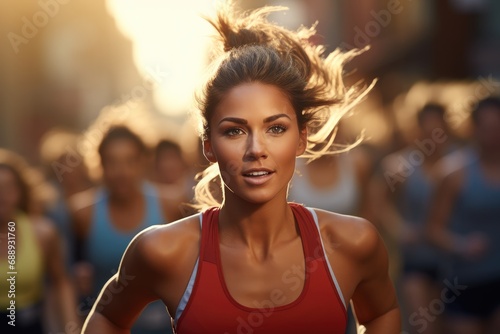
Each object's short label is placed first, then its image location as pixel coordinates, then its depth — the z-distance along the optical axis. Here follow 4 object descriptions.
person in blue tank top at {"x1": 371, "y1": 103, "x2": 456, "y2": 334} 17.42
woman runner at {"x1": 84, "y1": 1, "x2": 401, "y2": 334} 7.73
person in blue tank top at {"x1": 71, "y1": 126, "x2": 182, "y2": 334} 14.48
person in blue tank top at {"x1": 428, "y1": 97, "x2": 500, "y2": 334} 15.01
